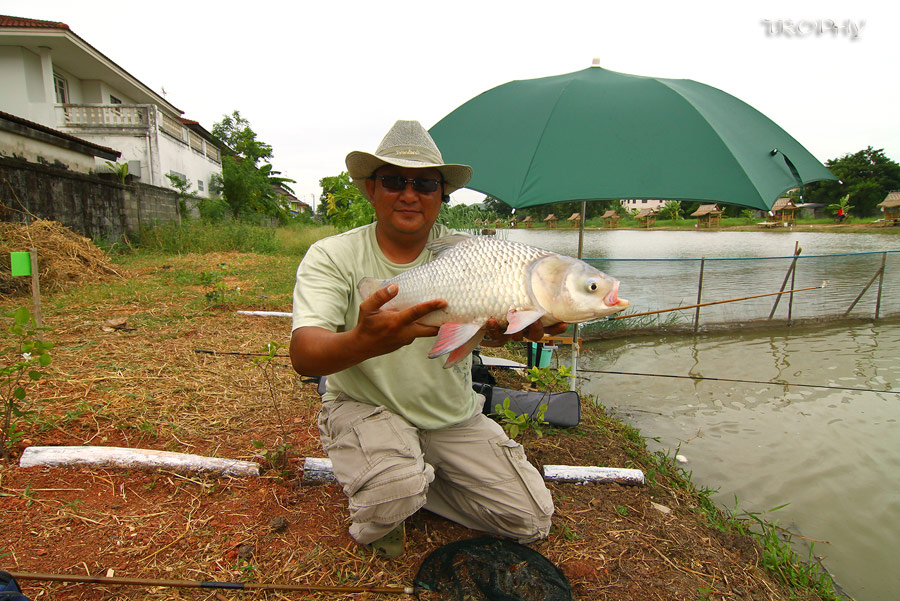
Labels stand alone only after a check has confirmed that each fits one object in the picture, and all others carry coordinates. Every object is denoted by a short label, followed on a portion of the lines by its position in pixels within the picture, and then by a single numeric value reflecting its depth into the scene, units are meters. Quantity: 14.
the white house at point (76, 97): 15.61
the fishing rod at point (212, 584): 1.52
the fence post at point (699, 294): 7.05
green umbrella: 2.78
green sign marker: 3.19
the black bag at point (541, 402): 3.17
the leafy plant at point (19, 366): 2.04
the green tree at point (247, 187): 25.14
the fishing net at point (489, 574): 1.67
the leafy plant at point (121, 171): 13.97
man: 1.83
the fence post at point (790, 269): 7.51
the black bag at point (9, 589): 1.20
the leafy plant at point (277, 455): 2.31
